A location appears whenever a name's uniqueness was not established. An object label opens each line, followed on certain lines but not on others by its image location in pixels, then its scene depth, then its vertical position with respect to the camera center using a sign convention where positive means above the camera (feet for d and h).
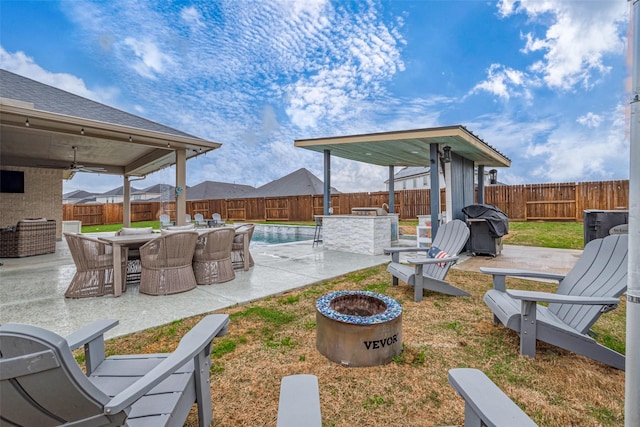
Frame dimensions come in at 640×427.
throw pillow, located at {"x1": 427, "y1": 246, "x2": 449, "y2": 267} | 14.02 -2.00
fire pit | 7.64 -3.23
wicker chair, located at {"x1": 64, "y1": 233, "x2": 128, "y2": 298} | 13.10 -2.36
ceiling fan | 31.43 +5.10
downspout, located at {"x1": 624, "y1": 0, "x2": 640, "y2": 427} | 3.76 -0.61
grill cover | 22.12 -0.30
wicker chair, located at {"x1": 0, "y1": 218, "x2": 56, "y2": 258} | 23.27 -1.90
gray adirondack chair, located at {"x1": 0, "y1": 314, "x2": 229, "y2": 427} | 2.97 -2.04
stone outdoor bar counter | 24.50 -1.74
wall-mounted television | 30.12 +3.43
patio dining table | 13.46 -1.34
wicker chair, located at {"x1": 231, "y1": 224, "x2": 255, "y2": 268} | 18.47 -2.26
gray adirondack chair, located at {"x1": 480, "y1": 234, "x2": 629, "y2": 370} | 7.35 -2.65
